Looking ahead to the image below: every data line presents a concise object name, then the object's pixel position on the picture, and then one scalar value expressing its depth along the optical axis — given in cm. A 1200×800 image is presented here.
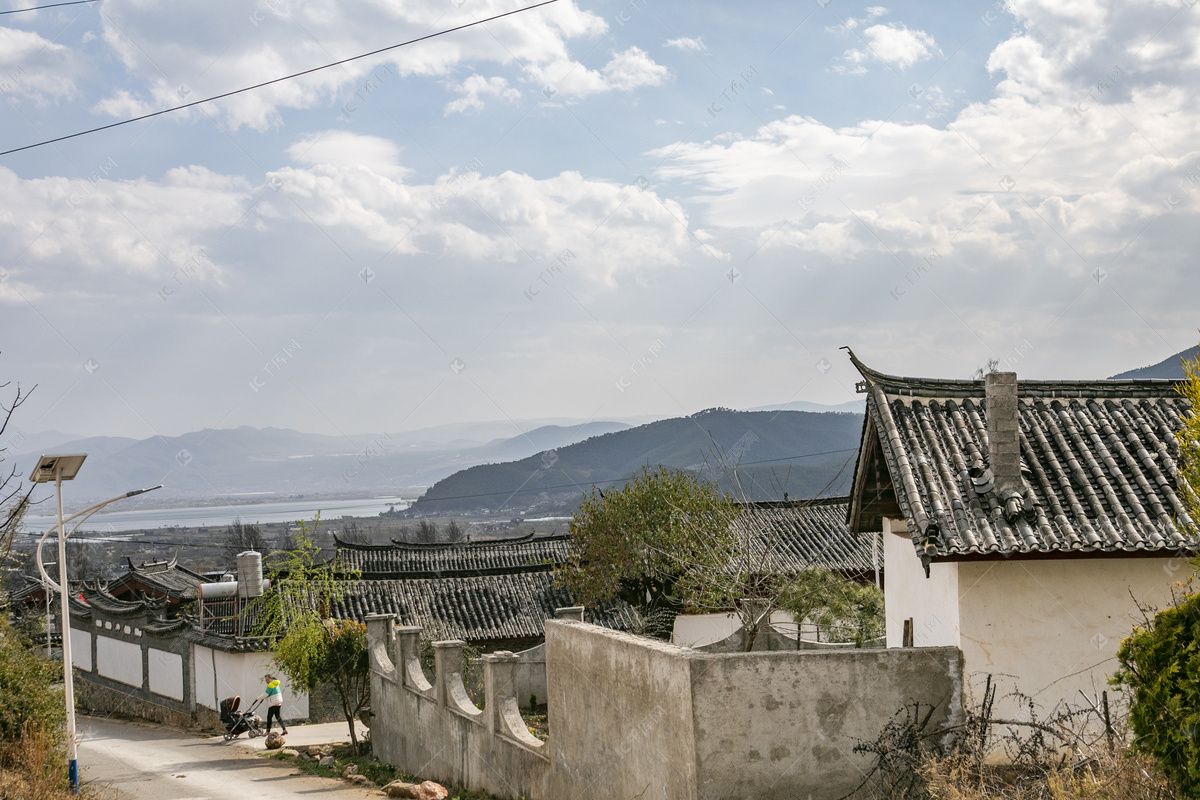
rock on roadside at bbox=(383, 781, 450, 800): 1452
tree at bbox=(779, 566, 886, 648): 2194
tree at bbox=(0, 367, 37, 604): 1512
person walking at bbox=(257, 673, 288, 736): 2403
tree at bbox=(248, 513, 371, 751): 2118
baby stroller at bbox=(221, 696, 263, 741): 2480
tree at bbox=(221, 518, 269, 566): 9023
